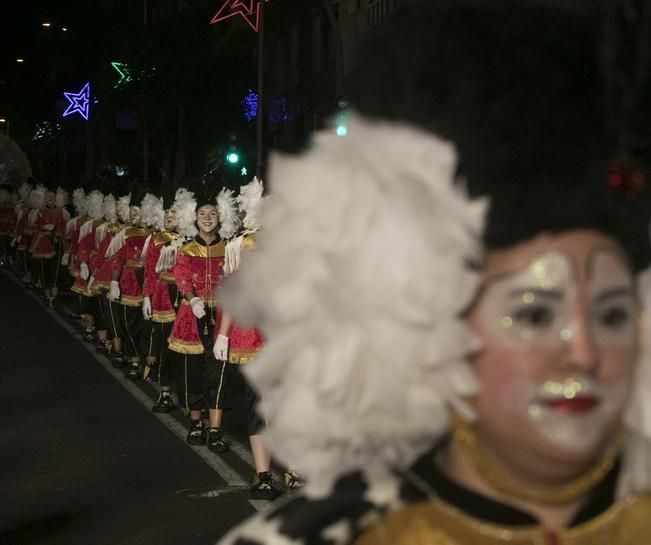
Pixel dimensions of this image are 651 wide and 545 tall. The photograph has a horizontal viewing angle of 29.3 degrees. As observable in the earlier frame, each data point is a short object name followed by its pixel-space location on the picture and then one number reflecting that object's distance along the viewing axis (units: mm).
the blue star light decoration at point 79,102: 40378
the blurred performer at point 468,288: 2328
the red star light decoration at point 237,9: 28984
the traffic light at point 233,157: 29698
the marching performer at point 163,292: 11758
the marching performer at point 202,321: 10086
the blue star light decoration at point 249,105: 35688
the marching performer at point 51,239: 21750
